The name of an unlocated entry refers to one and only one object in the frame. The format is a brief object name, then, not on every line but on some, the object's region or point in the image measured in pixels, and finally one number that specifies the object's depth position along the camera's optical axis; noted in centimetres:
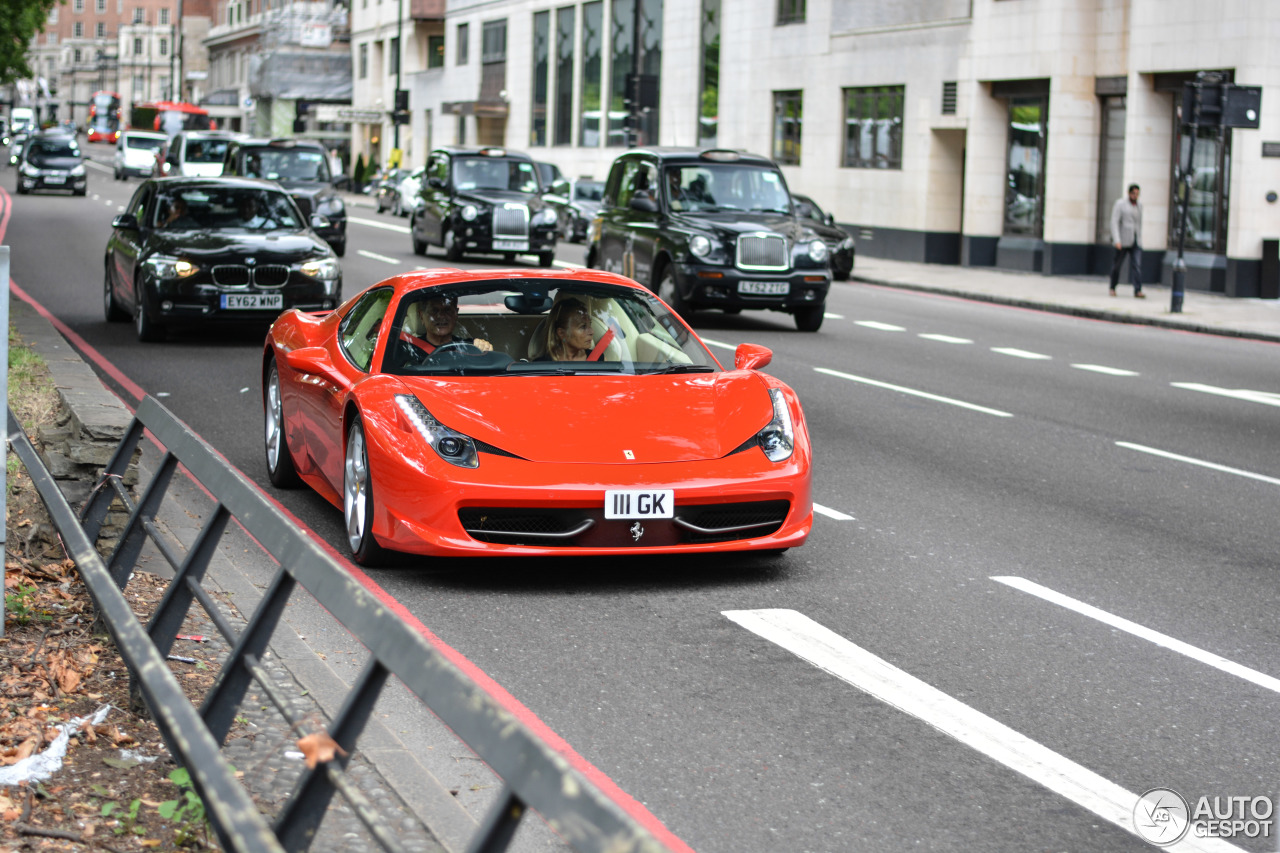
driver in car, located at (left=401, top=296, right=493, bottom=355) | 775
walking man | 2677
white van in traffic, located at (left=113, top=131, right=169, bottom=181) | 7025
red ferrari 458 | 667
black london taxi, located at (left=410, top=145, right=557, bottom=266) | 2977
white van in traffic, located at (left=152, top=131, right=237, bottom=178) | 4309
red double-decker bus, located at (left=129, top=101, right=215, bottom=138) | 10012
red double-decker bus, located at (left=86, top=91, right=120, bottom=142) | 14325
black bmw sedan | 1542
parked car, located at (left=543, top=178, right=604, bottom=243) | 4041
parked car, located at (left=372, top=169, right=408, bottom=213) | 5078
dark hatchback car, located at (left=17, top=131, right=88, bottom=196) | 5312
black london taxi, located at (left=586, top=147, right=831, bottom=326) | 1880
